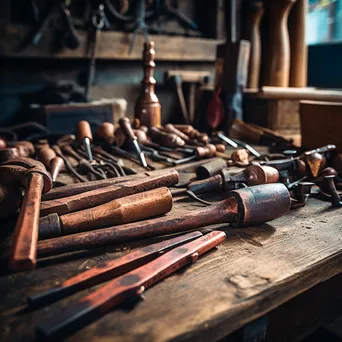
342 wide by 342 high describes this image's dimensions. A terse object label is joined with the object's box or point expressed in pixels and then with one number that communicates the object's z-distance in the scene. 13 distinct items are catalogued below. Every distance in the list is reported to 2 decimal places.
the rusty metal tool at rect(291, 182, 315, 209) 1.11
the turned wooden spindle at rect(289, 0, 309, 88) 2.95
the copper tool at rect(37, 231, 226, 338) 0.55
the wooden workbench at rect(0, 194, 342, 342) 0.58
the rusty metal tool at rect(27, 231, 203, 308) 0.62
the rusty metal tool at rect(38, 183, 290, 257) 0.77
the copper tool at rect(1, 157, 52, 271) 0.62
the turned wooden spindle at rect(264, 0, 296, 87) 2.87
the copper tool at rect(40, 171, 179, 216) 0.90
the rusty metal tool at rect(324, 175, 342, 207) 1.12
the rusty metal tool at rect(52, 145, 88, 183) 1.35
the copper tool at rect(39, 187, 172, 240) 0.80
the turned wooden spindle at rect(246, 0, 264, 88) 3.18
